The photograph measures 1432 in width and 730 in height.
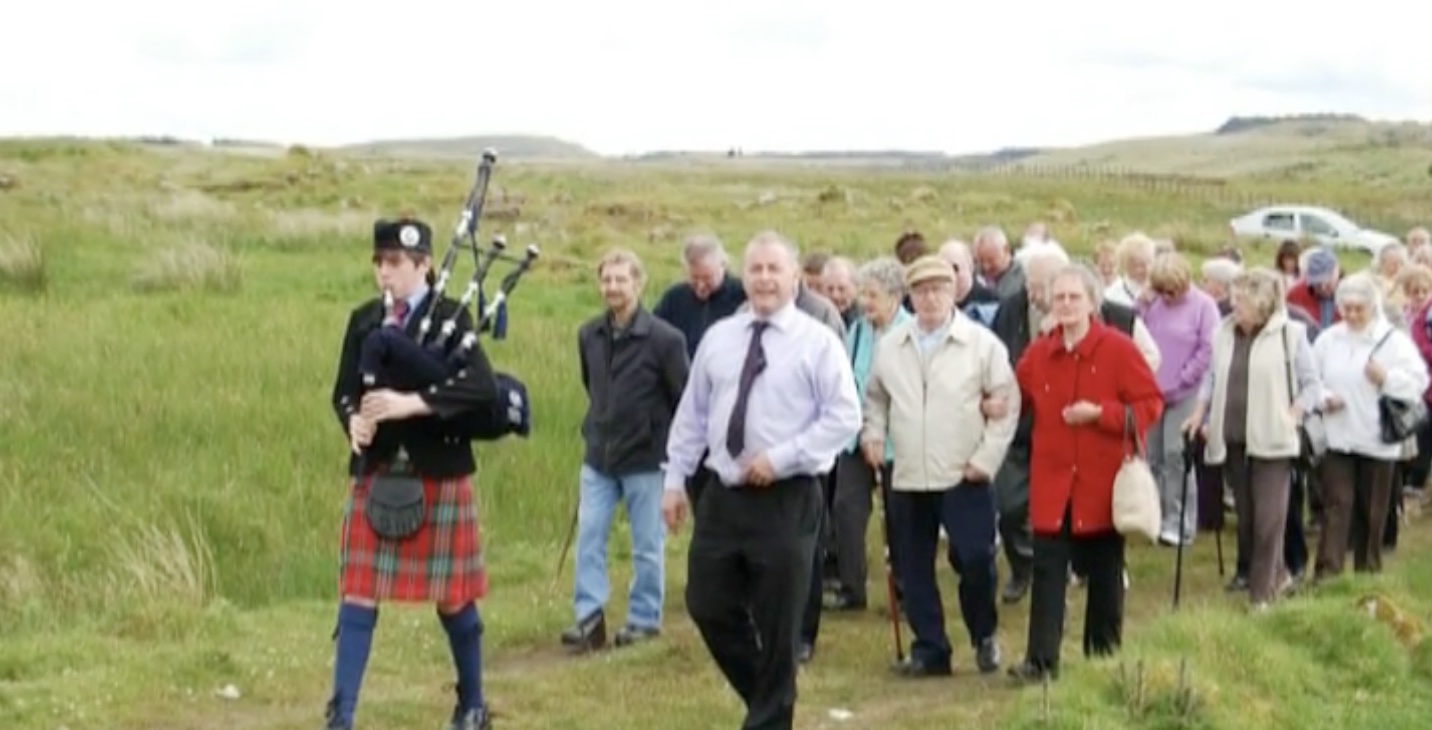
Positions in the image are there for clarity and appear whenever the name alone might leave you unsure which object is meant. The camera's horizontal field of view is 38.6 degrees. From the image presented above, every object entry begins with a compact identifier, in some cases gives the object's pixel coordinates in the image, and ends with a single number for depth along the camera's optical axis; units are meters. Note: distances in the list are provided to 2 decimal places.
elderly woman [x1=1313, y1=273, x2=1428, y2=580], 11.71
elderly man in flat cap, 9.40
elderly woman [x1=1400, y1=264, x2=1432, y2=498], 13.80
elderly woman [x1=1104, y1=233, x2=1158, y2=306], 12.99
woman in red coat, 8.98
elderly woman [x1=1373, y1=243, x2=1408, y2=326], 13.80
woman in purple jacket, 12.48
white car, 43.59
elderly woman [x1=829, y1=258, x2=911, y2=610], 10.49
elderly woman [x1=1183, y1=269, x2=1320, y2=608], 11.09
